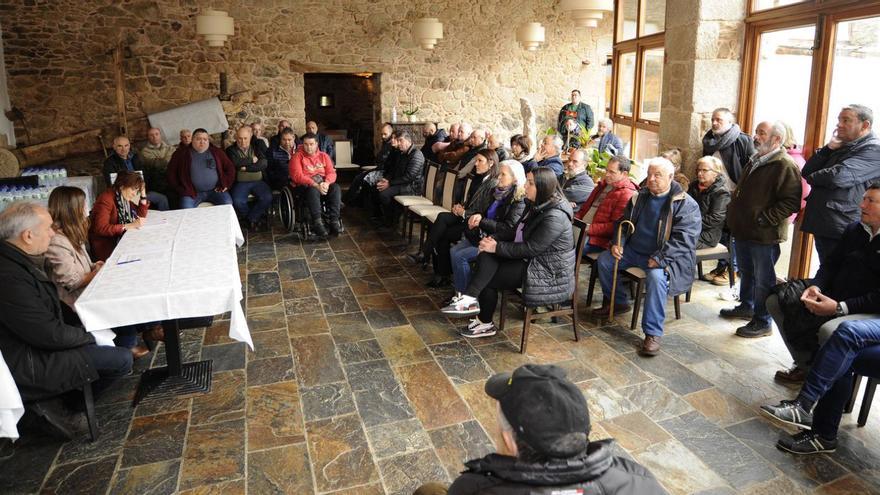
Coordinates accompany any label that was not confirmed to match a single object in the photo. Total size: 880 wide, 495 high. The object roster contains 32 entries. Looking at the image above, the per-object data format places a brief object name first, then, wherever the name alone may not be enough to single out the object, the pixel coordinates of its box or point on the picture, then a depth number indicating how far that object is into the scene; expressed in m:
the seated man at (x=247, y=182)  7.06
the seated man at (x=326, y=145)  8.04
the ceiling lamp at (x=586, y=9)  5.53
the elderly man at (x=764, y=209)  3.91
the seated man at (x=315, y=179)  6.71
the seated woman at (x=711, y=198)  4.48
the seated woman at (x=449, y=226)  5.08
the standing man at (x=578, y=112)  9.73
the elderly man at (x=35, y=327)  2.57
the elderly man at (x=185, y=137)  7.01
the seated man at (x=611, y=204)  4.46
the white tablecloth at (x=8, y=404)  2.48
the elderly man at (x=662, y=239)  3.77
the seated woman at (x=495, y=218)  4.27
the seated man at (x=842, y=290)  2.81
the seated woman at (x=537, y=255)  3.70
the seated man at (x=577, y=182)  5.10
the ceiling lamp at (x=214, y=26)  7.45
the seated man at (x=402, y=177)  6.88
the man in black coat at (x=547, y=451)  1.25
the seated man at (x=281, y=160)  7.52
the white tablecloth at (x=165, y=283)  2.80
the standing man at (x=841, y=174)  3.58
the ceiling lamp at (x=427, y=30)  8.20
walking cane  4.19
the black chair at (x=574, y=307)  3.78
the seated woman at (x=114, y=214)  4.11
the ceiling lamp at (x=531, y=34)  8.52
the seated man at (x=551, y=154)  5.41
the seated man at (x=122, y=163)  6.61
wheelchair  6.83
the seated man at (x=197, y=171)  6.55
